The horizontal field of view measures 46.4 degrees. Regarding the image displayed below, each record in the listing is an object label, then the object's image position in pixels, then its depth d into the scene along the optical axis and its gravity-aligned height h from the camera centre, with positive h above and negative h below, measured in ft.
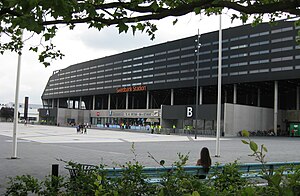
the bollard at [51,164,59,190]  18.23 -3.60
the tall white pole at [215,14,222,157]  65.26 +2.95
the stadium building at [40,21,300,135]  190.29 +24.32
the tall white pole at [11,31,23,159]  53.72 +0.15
